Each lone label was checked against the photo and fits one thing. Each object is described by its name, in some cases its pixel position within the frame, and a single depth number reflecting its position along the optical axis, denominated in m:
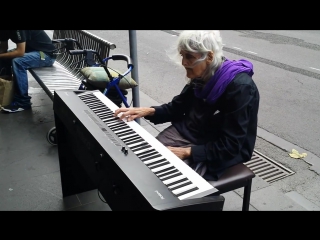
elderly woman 2.07
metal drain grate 3.47
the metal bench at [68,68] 4.35
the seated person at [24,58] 4.67
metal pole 3.53
